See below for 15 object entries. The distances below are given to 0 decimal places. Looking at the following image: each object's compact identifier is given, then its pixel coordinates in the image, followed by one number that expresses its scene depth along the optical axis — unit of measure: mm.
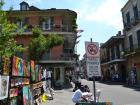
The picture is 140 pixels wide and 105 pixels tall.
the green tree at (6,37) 5663
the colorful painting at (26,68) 5041
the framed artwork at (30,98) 5257
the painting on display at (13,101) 4111
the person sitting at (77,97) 4296
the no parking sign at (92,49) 3974
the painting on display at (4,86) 3570
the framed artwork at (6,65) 3849
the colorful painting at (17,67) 4188
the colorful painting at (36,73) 6667
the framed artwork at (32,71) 5993
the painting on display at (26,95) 4692
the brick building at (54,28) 15257
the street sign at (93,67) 3893
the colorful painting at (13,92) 4063
